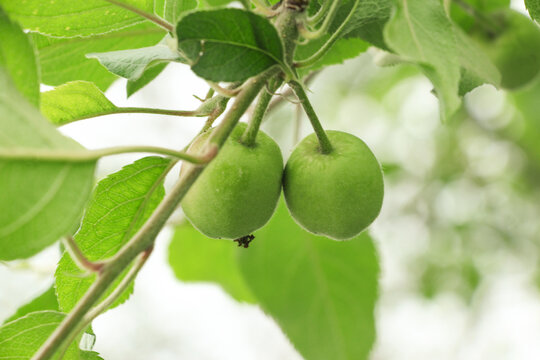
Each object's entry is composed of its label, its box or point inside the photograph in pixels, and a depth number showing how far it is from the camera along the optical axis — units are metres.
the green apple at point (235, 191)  0.64
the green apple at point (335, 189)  0.65
